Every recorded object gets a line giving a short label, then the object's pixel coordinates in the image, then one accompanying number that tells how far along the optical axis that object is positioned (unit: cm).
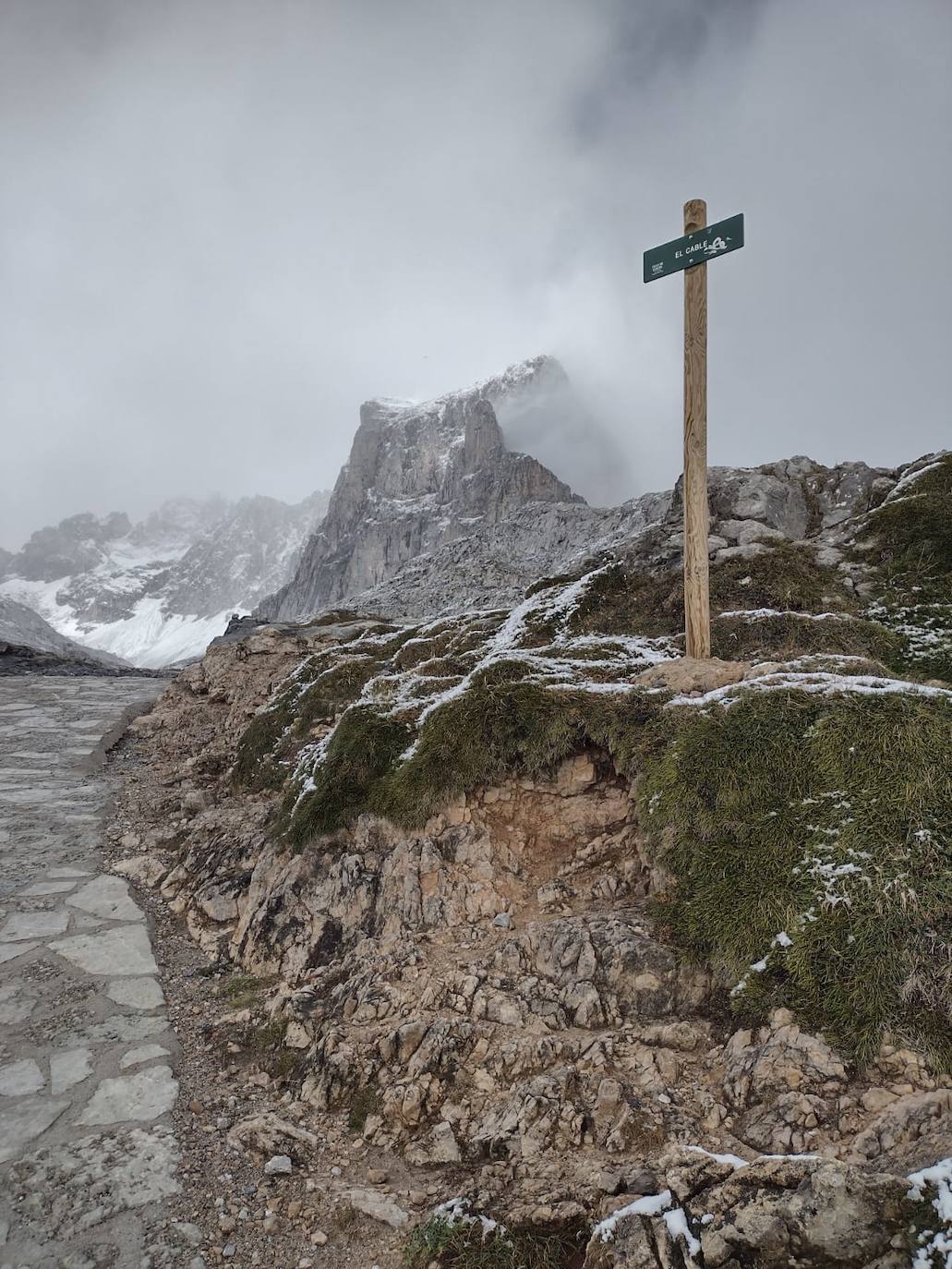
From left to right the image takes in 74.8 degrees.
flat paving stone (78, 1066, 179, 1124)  486
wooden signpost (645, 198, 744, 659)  802
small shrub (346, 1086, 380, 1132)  462
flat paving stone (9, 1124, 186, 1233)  395
